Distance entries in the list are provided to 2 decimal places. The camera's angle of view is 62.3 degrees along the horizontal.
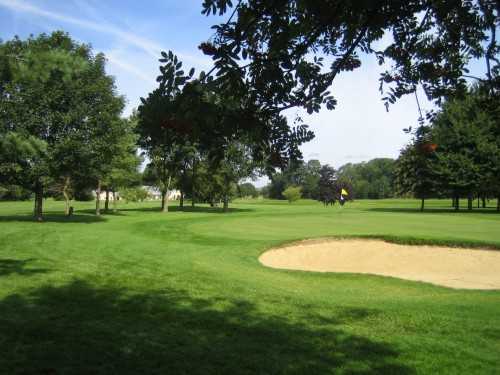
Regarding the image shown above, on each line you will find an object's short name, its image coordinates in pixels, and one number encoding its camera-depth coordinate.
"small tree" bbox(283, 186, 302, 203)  89.94
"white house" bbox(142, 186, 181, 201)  54.53
